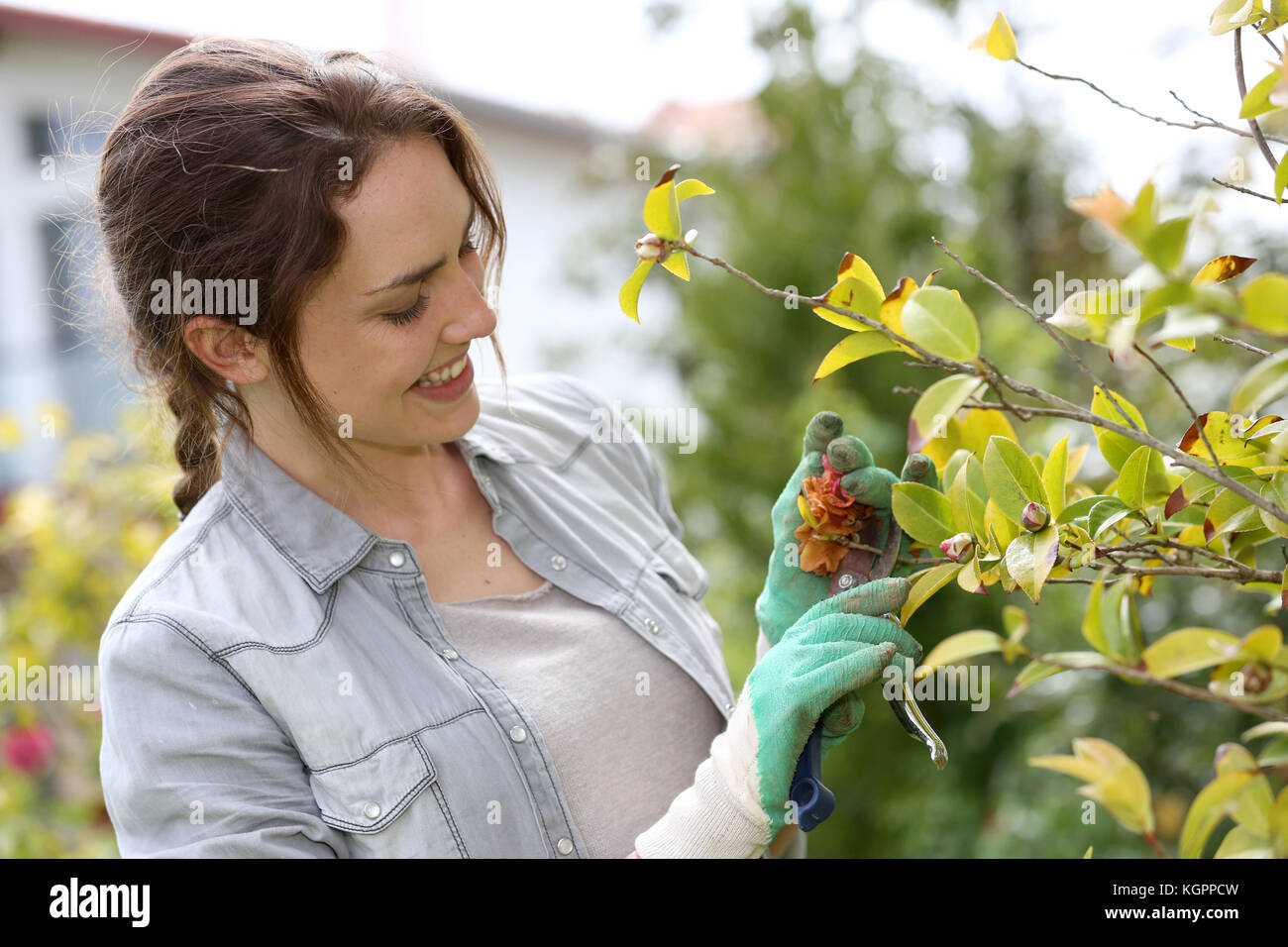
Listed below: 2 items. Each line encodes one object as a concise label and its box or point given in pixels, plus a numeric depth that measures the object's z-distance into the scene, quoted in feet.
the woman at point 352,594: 3.23
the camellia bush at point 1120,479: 1.63
